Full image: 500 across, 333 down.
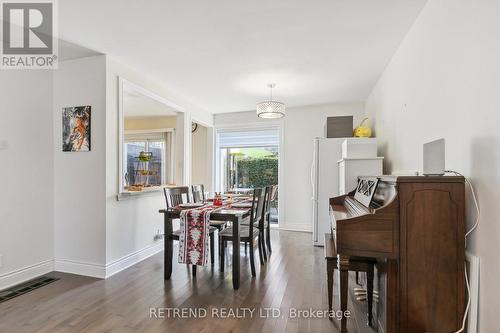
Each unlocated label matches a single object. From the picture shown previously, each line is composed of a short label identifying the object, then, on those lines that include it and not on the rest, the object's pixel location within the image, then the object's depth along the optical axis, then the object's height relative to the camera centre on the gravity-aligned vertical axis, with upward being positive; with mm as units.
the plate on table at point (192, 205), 3013 -473
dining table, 2549 -633
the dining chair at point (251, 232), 2795 -751
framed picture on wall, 2922 +420
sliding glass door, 5461 +134
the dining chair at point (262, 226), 3188 -768
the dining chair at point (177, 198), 3179 -425
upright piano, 1377 -453
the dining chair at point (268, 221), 3604 -801
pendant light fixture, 3518 +766
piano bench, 1828 -760
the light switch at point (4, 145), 2549 +200
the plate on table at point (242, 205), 3080 -484
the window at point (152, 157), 6125 +193
